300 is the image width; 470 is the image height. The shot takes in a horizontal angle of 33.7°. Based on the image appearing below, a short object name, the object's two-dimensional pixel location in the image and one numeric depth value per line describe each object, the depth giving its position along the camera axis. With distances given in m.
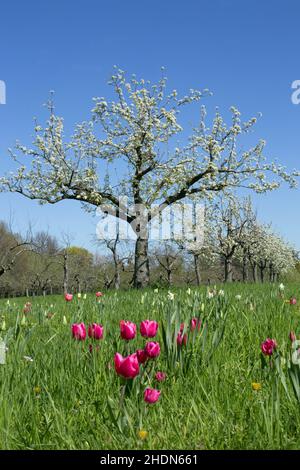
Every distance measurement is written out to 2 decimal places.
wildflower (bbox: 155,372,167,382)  2.46
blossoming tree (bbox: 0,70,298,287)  21.61
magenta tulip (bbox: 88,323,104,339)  2.85
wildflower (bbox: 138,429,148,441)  1.77
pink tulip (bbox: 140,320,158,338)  2.56
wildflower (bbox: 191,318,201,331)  3.07
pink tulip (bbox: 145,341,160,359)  2.24
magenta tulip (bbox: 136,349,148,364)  2.19
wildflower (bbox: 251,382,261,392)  2.28
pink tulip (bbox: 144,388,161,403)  1.97
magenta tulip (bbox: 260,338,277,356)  2.47
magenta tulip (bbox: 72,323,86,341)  2.92
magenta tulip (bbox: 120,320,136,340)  2.40
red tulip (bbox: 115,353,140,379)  1.94
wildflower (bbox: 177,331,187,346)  2.71
